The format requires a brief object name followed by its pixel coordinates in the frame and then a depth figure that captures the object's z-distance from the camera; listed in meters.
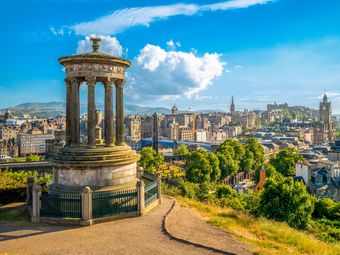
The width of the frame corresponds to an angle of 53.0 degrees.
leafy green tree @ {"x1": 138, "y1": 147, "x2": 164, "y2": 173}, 63.10
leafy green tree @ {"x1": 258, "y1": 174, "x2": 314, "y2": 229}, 32.81
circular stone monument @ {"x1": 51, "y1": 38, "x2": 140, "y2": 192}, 17.47
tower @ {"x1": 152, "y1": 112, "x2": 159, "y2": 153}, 100.78
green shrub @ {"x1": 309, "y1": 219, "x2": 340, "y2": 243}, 31.36
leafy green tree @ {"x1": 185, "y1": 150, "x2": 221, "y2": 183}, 58.94
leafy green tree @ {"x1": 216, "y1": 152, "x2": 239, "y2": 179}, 66.75
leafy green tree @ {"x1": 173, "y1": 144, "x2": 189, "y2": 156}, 101.07
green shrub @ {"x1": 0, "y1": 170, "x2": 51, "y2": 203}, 20.52
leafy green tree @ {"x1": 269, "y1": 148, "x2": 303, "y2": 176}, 71.76
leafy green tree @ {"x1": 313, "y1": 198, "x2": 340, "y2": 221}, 39.50
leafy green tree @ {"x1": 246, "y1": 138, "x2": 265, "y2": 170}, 81.25
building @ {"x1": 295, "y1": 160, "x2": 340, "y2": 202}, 53.81
